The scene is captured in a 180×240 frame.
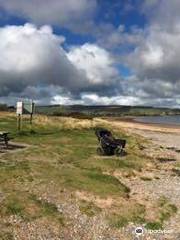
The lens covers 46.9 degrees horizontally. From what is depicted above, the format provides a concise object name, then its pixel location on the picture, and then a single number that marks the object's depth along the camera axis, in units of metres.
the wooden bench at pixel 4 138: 16.09
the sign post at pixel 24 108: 22.09
